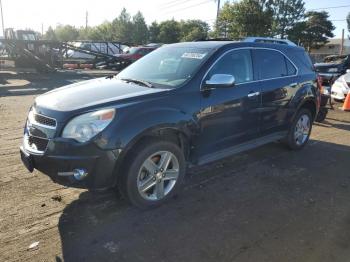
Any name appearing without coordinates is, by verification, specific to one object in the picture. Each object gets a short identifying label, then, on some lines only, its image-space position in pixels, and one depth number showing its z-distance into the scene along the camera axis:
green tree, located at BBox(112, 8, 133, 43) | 67.44
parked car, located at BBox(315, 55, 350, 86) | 14.22
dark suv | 3.60
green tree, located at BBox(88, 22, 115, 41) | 72.80
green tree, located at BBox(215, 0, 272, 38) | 29.89
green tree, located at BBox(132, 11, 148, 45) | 66.12
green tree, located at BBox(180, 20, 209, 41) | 55.11
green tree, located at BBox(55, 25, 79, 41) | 78.50
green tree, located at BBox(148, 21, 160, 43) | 66.94
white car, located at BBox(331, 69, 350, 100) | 11.63
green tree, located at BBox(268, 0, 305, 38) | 34.62
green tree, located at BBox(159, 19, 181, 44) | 64.23
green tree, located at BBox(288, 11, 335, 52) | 54.39
